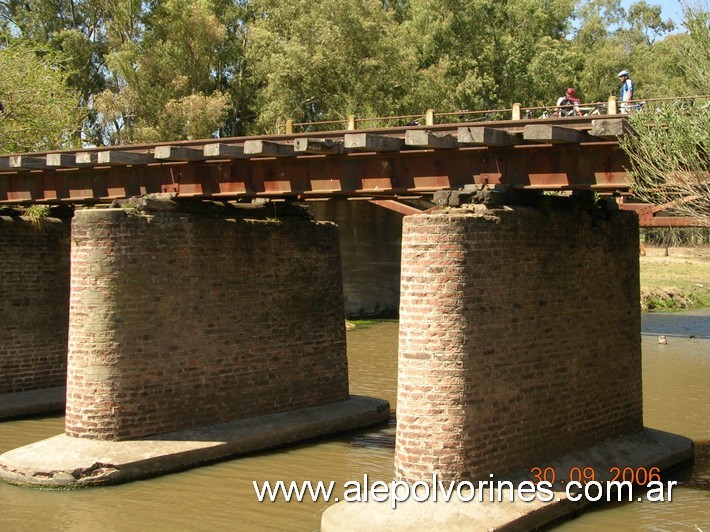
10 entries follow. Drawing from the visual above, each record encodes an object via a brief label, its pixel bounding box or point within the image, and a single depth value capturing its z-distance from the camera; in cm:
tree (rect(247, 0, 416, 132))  3322
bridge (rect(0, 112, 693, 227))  1091
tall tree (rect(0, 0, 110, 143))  4222
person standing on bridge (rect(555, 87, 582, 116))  1702
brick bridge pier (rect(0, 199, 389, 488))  1302
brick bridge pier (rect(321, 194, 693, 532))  1017
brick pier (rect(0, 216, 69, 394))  1733
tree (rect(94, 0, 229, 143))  3550
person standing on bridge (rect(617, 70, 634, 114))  1447
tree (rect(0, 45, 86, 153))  2472
